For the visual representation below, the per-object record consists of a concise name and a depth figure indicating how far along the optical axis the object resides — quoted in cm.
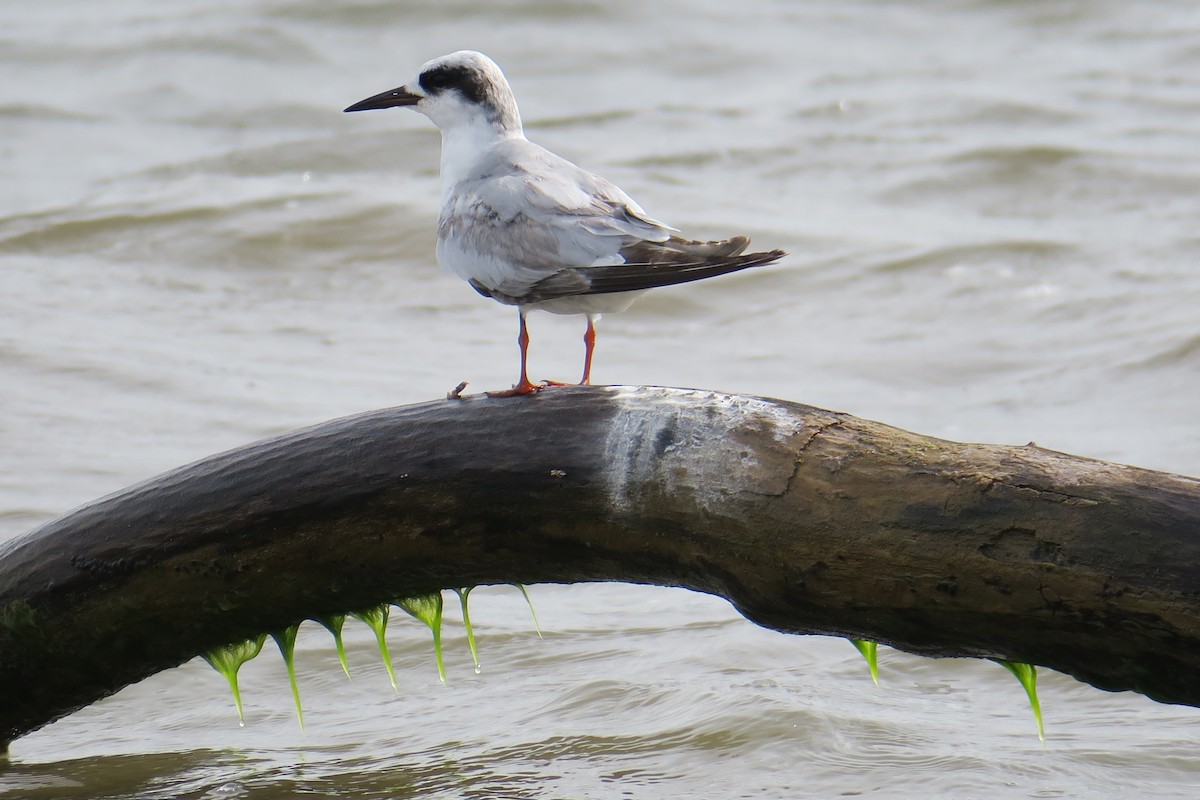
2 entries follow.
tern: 724
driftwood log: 563
